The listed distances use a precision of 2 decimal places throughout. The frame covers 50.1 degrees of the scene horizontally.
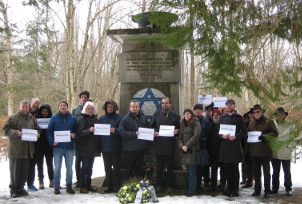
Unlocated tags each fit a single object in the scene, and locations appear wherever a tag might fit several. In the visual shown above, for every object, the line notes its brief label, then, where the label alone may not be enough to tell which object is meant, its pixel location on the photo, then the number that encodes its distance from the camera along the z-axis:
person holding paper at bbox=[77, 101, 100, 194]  6.62
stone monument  7.63
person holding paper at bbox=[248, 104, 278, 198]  6.49
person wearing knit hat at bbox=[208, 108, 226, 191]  6.90
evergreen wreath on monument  5.77
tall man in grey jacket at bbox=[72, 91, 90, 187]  7.47
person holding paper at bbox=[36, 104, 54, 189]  7.10
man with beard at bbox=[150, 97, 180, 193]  6.54
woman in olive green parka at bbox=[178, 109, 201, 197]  6.33
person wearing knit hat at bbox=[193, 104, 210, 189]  6.74
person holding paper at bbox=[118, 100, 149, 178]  6.59
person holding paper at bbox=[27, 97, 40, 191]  6.95
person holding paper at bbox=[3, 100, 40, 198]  6.27
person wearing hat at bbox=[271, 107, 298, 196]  6.60
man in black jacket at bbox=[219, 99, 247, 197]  6.39
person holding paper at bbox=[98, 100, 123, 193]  6.68
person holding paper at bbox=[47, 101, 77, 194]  6.59
